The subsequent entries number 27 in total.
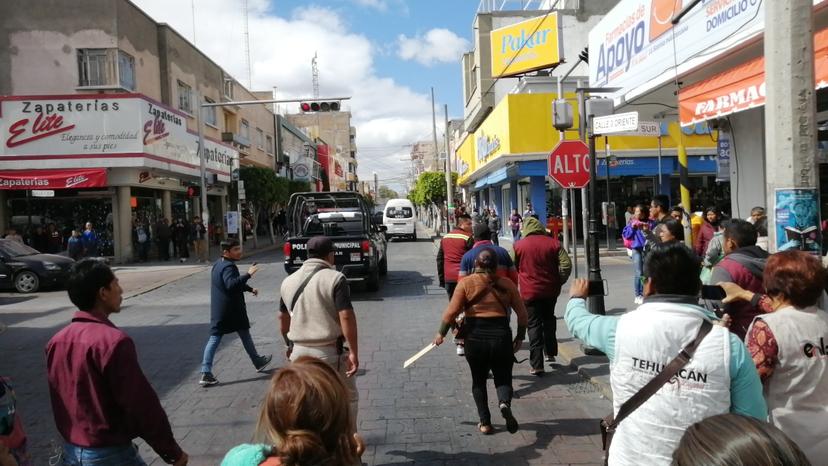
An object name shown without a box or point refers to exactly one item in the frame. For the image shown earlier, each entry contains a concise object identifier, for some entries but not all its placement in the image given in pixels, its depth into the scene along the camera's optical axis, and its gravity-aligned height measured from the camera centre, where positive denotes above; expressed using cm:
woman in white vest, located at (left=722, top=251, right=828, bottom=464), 263 -69
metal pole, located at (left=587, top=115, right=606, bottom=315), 744 -48
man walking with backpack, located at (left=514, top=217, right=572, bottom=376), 671 -76
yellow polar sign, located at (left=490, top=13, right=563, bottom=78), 2823 +755
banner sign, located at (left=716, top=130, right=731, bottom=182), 1067 +79
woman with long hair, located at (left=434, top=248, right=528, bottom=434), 486 -94
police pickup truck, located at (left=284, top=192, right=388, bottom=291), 1262 -38
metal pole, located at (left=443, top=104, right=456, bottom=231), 3121 +83
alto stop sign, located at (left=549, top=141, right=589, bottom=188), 848 +59
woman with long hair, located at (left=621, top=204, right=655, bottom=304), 1046 -63
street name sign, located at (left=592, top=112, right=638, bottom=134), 690 +93
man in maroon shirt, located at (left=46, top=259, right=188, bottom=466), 280 -79
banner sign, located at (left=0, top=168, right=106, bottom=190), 2020 +158
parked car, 1545 -111
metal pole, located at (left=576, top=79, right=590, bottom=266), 783 +108
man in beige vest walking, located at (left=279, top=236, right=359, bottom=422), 428 -71
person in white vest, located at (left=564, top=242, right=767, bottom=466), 233 -64
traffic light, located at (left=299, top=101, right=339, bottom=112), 1834 +330
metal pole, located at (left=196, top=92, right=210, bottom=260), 2295 +188
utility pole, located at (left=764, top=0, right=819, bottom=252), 348 +57
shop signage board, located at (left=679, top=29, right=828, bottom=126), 592 +131
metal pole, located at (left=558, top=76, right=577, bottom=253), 1255 -1
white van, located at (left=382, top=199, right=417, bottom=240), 3139 -36
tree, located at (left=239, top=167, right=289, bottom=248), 3162 +168
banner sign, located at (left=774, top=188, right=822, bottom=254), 347 -13
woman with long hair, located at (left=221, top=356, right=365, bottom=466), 171 -57
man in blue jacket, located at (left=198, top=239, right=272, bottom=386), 664 -88
